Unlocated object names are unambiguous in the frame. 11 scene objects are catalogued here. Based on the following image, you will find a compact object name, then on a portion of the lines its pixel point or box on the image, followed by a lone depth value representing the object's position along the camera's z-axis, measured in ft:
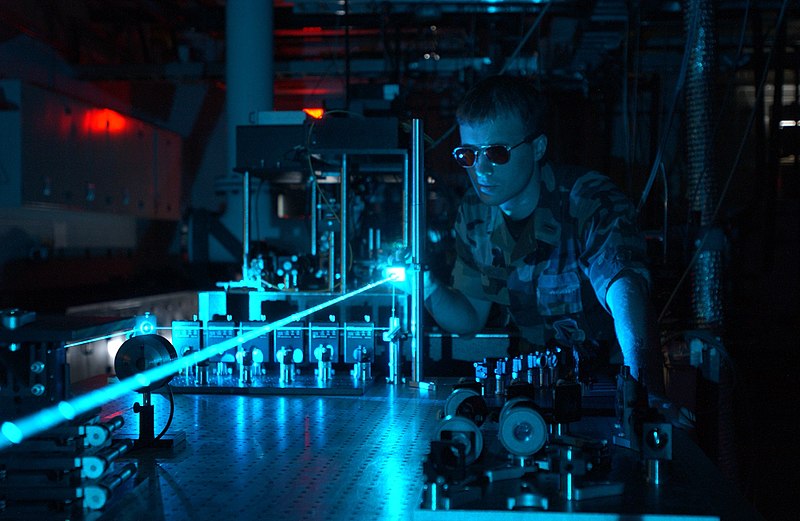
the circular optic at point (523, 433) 4.38
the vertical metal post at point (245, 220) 12.03
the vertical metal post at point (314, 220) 12.60
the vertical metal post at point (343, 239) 10.92
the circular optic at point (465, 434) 4.32
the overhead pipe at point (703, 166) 12.39
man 7.72
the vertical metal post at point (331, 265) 11.36
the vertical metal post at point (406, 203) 8.76
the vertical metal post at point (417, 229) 8.21
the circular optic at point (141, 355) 5.71
